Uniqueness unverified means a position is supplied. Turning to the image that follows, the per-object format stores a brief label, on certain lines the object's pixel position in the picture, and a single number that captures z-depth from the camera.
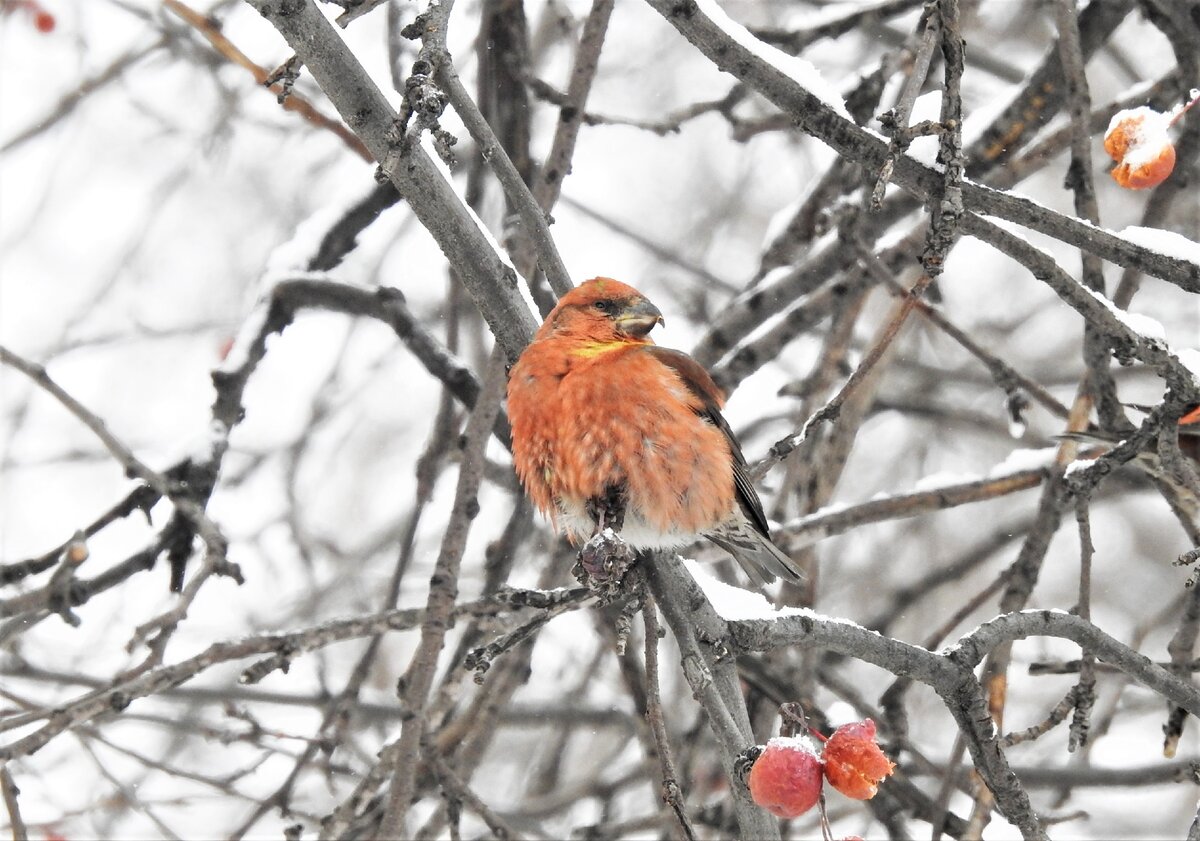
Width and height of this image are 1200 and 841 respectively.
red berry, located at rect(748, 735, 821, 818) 4.76
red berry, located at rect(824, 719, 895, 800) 4.98
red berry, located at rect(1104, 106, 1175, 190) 5.63
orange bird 6.98
